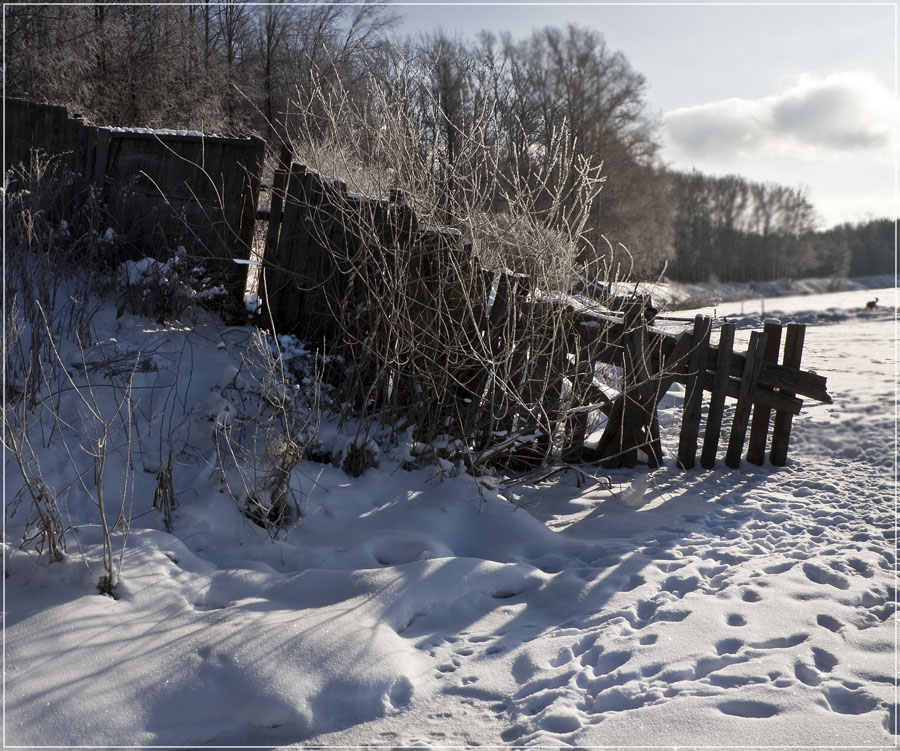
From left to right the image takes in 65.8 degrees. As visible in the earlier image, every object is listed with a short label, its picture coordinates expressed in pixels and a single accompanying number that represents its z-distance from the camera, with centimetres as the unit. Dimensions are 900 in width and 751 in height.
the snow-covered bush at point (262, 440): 393
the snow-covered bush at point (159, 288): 548
